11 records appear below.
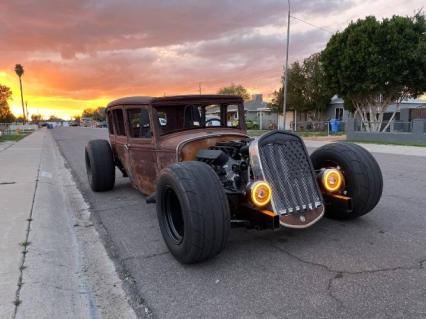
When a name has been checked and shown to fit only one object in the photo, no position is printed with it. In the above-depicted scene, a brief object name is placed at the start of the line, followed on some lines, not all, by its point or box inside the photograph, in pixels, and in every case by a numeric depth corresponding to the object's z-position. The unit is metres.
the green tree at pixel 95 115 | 149.24
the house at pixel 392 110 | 27.28
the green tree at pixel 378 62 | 20.34
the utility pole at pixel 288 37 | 25.36
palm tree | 84.44
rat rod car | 3.73
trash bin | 30.98
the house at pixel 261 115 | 43.24
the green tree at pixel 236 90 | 79.69
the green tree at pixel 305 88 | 36.47
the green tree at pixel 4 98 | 50.56
